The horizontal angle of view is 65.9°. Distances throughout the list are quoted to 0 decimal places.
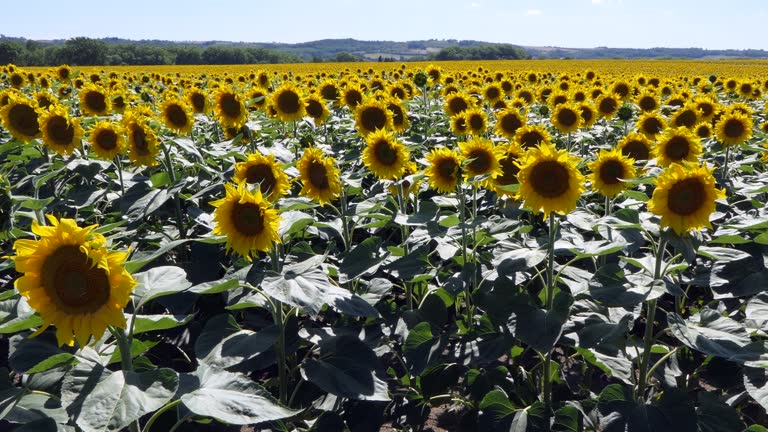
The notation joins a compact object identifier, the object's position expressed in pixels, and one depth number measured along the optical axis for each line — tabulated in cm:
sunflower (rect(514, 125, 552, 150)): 464
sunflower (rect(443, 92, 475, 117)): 720
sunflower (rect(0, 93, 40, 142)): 507
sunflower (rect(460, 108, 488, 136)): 616
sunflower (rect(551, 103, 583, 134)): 669
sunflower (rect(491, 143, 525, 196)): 385
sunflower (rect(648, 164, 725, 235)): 258
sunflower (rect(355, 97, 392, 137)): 545
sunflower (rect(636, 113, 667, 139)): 619
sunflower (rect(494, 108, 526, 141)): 621
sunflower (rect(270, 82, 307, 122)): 599
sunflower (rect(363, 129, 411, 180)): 443
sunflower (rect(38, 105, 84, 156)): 485
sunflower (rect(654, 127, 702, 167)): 439
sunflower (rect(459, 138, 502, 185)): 377
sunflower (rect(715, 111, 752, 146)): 585
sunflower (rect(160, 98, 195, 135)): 562
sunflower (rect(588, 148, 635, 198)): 375
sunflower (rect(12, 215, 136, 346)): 186
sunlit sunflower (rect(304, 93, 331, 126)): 632
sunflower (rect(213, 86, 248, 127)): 566
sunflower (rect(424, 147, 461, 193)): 399
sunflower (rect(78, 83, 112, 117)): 637
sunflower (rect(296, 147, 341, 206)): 378
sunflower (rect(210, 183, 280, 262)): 263
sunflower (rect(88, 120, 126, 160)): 473
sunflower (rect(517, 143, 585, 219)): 296
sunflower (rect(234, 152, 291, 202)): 332
